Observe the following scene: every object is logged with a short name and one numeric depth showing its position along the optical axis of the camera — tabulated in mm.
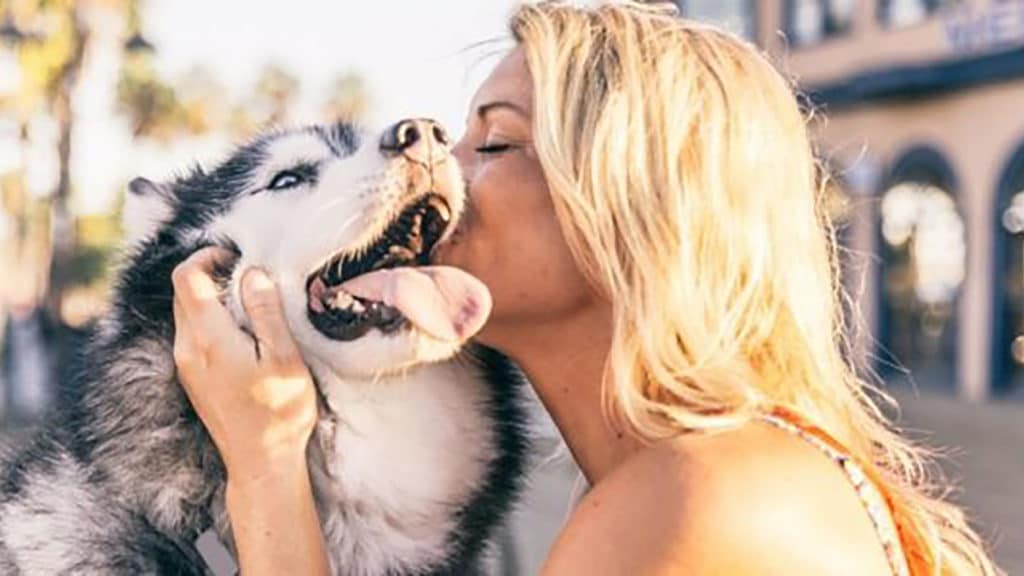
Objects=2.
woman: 1767
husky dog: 2195
